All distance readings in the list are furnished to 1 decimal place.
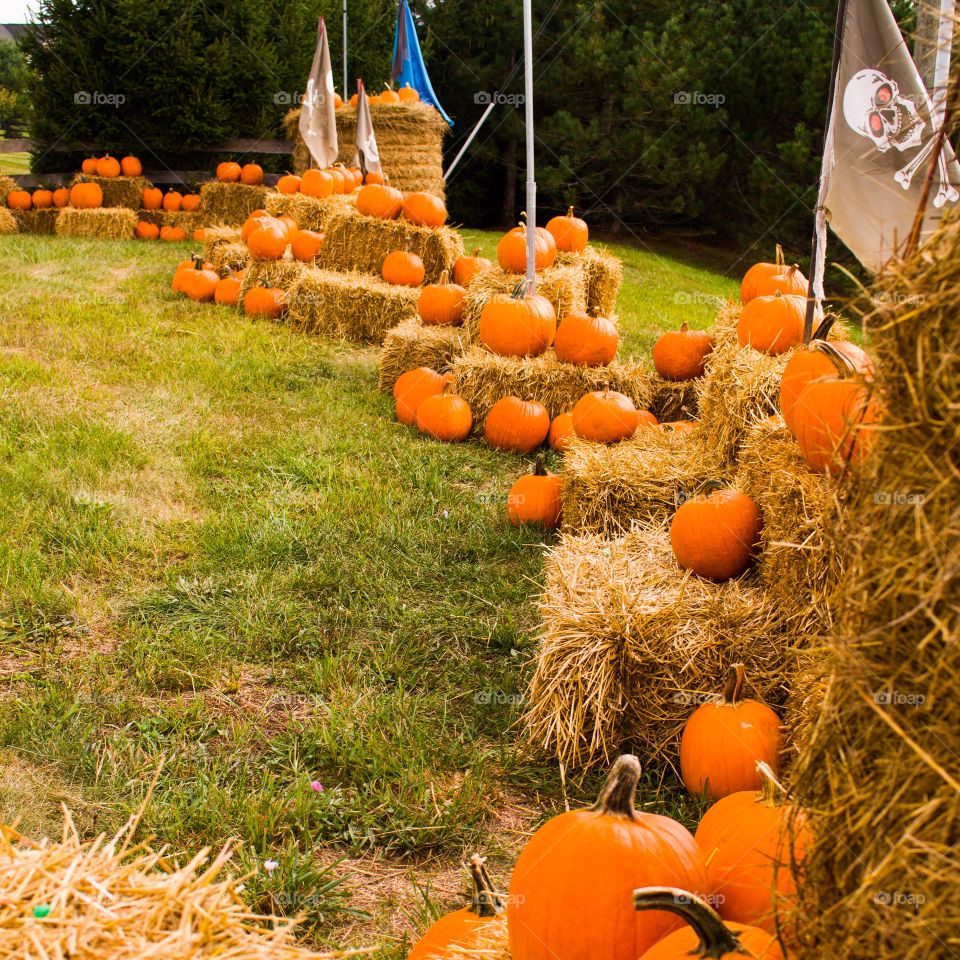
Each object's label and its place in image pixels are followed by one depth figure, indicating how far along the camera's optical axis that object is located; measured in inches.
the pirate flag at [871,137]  119.8
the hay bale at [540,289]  229.8
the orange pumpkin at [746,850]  60.3
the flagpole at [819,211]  112.1
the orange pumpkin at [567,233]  271.4
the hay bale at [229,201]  467.5
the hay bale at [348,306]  286.5
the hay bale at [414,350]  229.5
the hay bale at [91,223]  463.2
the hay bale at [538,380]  196.9
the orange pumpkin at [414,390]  211.2
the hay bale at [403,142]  449.4
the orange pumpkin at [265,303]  299.9
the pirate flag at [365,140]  375.9
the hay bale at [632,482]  132.5
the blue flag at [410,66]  484.7
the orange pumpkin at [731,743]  89.9
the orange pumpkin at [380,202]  303.0
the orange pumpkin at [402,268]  299.7
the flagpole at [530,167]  178.1
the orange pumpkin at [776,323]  131.3
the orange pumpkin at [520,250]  234.7
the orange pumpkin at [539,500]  157.1
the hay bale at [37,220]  479.8
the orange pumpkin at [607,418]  159.8
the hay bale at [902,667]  34.8
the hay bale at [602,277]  289.0
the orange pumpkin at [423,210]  298.8
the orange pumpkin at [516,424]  195.8
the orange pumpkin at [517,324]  209.5
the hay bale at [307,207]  340.8
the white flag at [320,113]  377.1
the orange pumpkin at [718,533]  109.2
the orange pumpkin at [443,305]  248.5
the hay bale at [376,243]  299.6
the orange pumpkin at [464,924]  63.3
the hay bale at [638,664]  99.1
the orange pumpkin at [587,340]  200.4
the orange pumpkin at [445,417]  199.9
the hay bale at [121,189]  489.7
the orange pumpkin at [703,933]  48.8
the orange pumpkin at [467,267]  282.1
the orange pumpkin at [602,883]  58.6
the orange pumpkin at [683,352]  189.3
